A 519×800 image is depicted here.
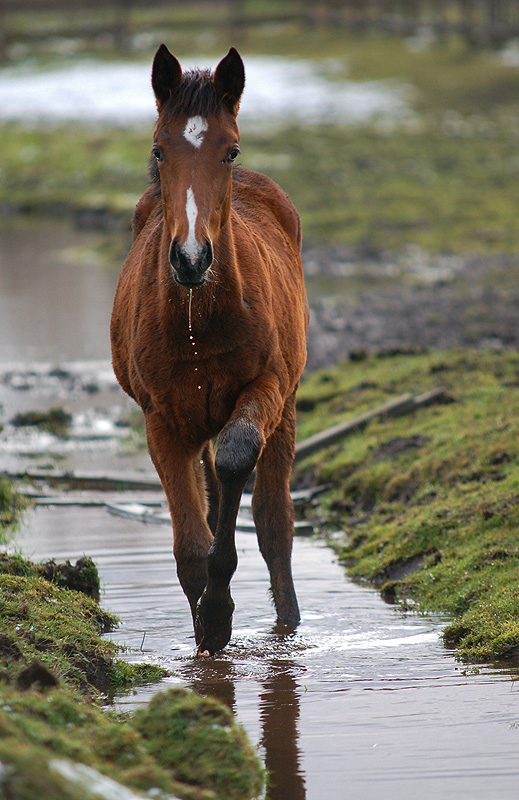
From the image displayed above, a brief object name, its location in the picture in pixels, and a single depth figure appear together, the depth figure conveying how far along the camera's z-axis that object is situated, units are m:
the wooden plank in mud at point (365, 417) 20.36
